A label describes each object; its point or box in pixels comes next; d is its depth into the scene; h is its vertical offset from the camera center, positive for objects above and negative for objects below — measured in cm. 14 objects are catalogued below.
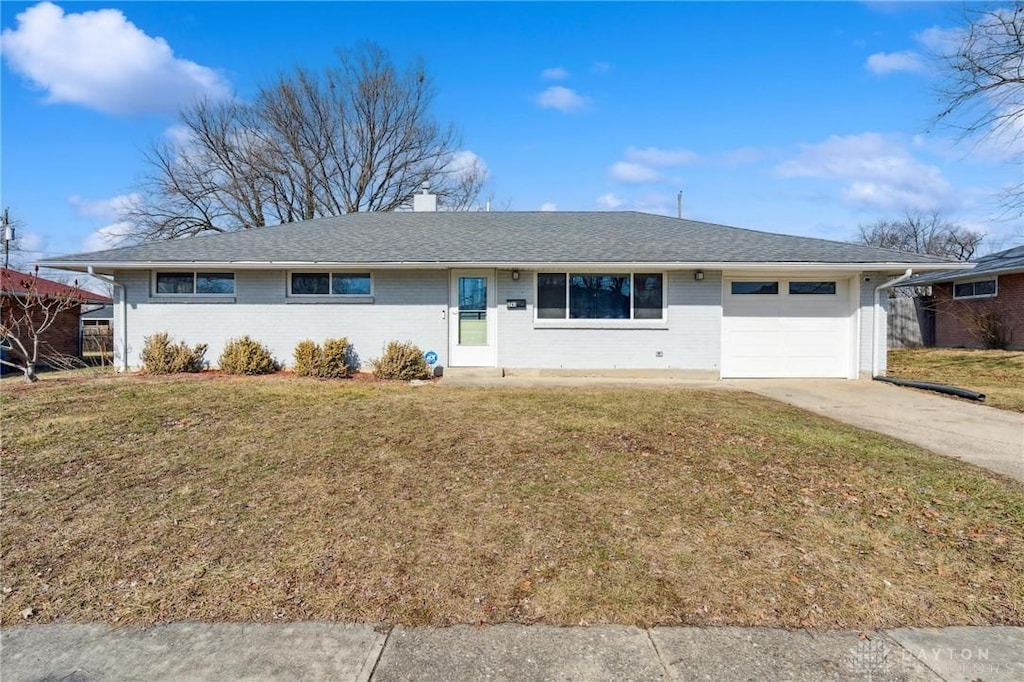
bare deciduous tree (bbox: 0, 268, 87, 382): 1474 +86
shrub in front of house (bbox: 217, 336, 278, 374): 1131 -48
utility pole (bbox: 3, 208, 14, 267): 2731 +503
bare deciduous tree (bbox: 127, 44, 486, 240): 2659 +876
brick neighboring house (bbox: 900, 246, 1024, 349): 1783 +121
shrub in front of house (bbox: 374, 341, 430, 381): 1124 -59
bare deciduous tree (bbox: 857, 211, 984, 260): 4512 +829
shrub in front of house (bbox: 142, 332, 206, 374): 1140 -45
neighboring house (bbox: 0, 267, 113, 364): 1577 +66
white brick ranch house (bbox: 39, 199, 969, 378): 1159 +65
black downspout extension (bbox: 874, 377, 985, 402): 947 -94
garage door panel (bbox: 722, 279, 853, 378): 1184 +7
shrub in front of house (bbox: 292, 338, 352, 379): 1123 -51
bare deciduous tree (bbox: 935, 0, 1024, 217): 1588 +807
